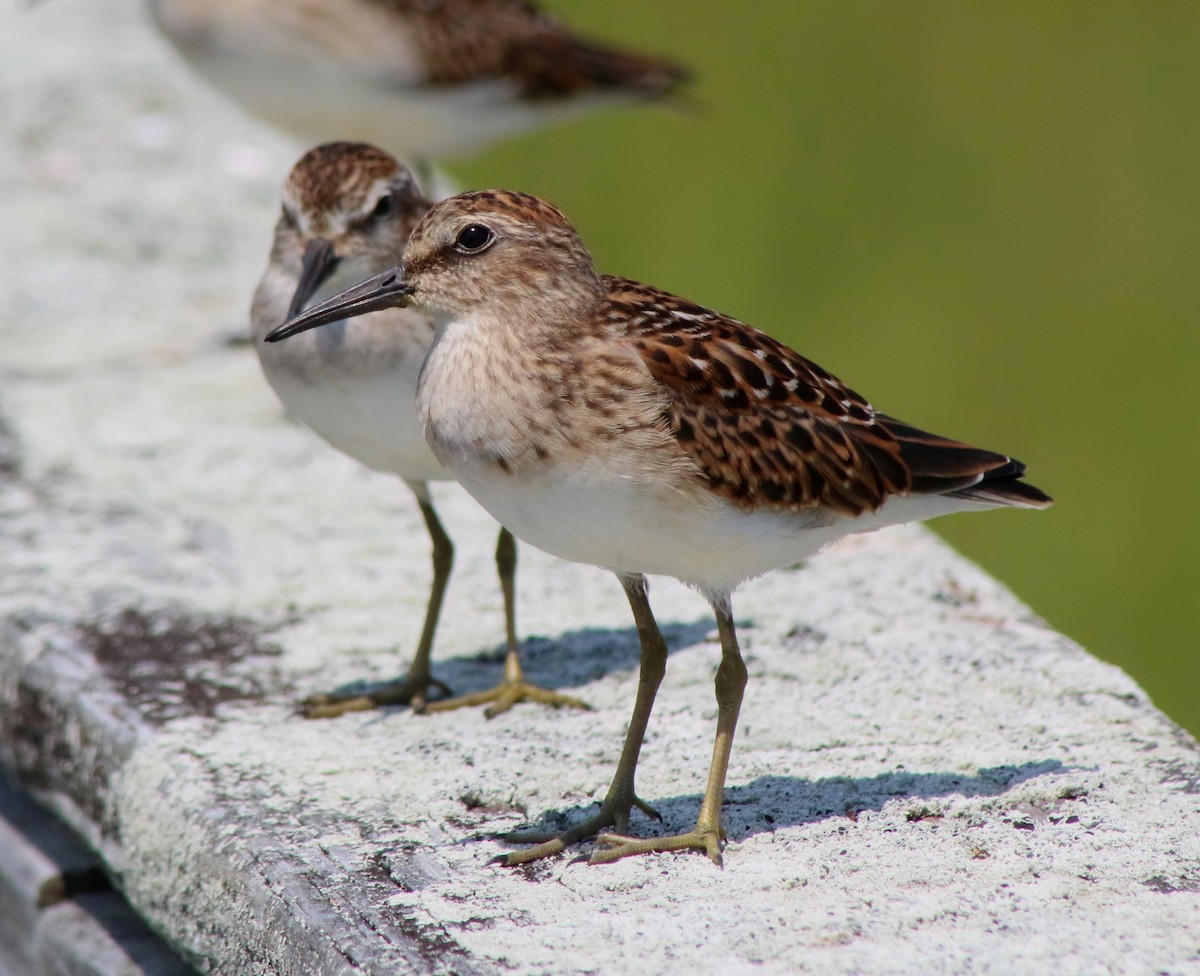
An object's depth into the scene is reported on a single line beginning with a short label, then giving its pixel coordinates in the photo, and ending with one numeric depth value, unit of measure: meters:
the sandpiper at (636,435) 7.95
